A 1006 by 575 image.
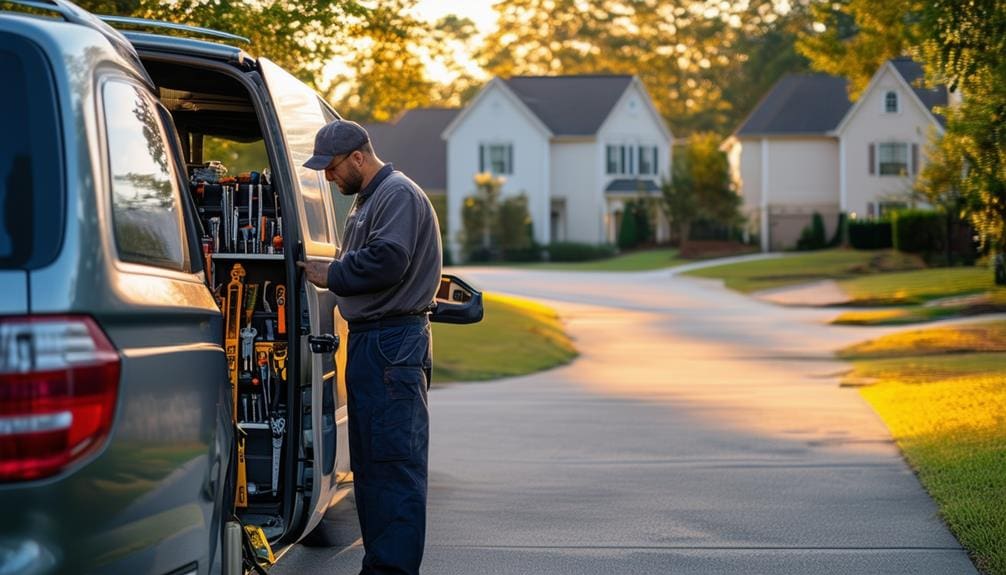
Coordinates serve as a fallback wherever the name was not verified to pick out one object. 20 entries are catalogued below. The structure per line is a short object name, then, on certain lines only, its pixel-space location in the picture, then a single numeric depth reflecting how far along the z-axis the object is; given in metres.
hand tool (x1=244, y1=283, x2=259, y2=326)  7.41
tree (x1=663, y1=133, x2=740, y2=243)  66.06
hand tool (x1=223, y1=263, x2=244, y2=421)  7.25
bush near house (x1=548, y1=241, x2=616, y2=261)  67.31
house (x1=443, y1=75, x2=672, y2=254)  68.00
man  6.83
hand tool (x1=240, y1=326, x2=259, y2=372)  7.36
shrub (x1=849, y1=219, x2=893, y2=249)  57.25
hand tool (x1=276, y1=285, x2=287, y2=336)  7.33
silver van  3.84
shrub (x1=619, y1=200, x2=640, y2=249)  70.19
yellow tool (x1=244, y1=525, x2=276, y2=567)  6.19
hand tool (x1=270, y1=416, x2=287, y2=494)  7.21
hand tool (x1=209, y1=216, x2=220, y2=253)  7.52
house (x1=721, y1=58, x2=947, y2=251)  62.66
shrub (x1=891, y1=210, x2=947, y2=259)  50.94
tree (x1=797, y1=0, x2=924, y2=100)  38.94
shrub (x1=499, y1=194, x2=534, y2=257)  64.94
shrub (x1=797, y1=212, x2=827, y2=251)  66.00
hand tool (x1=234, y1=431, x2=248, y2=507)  7.06
